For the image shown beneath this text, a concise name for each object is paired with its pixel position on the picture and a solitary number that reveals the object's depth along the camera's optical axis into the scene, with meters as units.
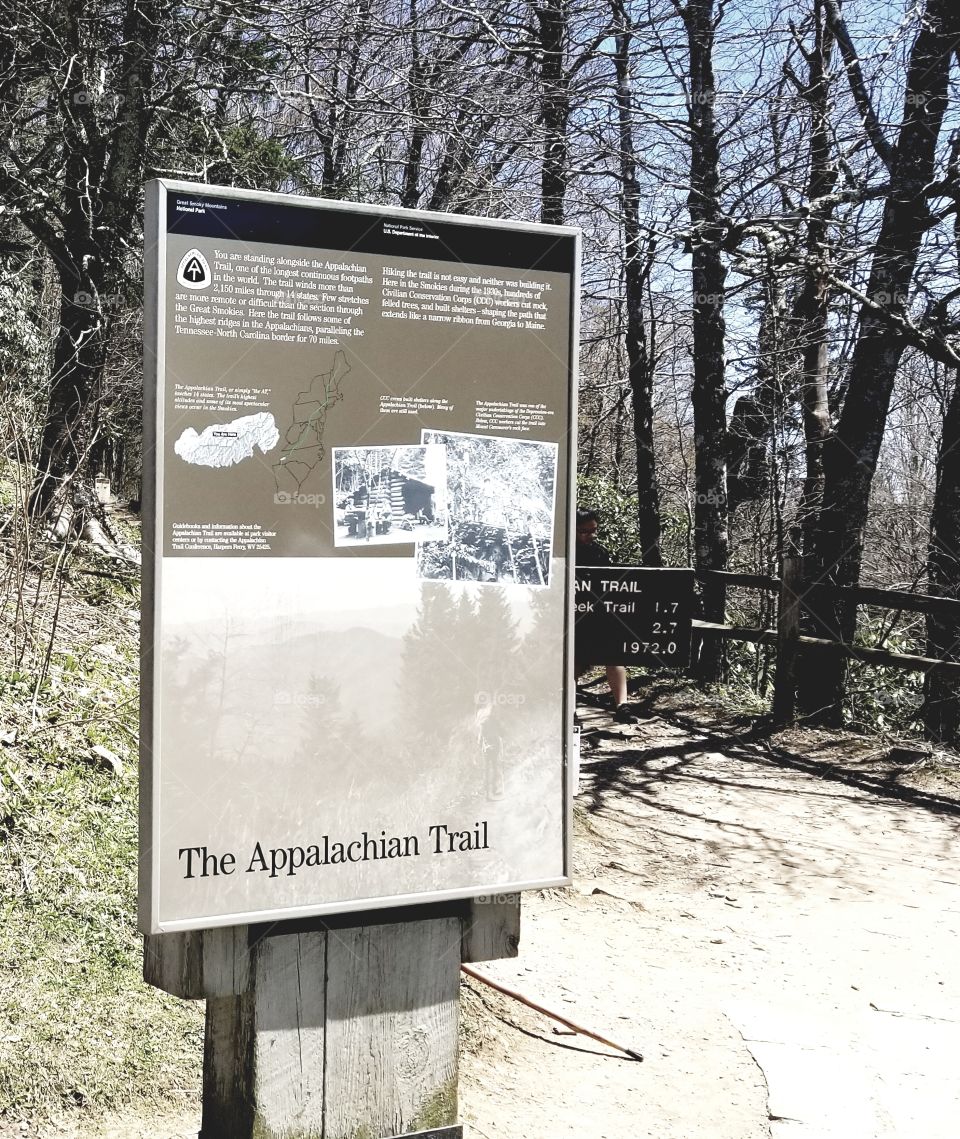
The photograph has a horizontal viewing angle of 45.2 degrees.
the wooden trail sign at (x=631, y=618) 6.16
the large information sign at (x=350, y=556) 2.61
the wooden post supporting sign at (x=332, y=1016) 2.80
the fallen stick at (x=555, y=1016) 4.46
